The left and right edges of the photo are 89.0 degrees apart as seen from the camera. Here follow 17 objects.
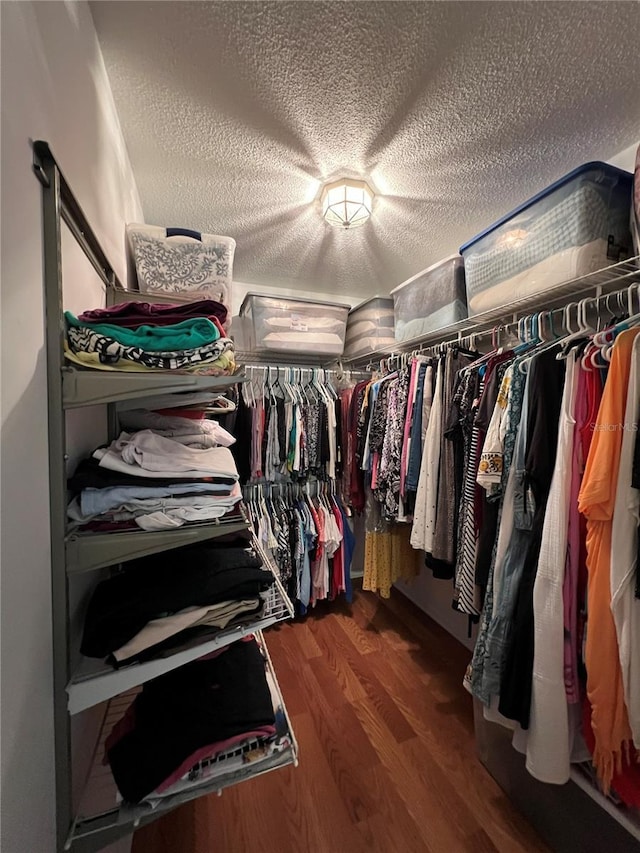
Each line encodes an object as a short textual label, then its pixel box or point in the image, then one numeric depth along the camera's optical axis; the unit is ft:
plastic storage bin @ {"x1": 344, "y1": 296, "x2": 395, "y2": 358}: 7.18
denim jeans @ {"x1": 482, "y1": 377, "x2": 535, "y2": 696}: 3.14
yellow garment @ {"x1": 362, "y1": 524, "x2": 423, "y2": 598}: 6.67
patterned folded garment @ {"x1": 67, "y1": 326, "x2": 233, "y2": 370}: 2.17
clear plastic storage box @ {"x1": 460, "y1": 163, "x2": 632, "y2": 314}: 3.39
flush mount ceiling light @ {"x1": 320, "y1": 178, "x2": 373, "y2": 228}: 4.51
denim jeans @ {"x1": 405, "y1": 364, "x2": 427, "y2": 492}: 5.15
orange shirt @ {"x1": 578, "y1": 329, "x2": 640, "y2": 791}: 2.55
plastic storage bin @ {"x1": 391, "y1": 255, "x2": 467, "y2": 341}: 5.20
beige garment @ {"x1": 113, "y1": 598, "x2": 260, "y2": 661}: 2.28
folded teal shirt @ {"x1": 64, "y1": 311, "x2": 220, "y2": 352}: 2.30
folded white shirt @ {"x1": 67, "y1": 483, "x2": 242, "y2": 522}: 2.28
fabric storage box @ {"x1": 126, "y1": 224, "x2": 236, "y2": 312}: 3.97
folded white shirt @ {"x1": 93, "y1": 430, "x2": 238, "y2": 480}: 2.50
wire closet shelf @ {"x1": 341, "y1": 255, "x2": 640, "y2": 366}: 3.33
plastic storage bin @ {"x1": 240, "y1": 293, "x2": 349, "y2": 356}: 6.75
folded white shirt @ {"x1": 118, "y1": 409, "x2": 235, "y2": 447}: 3.31
